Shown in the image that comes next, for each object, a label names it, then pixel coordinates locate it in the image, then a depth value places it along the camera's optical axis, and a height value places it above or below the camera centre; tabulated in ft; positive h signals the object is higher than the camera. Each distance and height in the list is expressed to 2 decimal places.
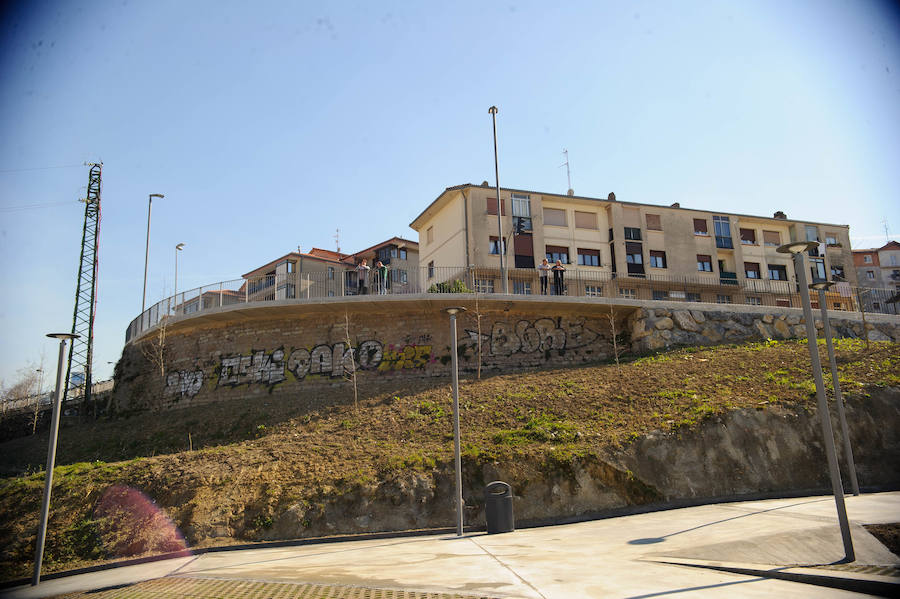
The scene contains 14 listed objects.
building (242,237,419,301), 73.41 +18.36
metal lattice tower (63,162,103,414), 103.37 +24.59
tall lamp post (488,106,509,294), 83.51 +37.32
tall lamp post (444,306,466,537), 38.73 -2.35
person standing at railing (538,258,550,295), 82.40 +20.85
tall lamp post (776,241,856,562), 24.36 +1.09
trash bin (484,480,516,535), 39.34 -5.11
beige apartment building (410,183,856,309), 114.01 +36.58
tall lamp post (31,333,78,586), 34.35 -1.28
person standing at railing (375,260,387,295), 73.84 +18.64
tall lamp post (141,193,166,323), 106.93 +33.36
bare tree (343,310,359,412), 61.90 +7.70
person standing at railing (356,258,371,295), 74.40 +18.88
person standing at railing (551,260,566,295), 80.50 +19.86
